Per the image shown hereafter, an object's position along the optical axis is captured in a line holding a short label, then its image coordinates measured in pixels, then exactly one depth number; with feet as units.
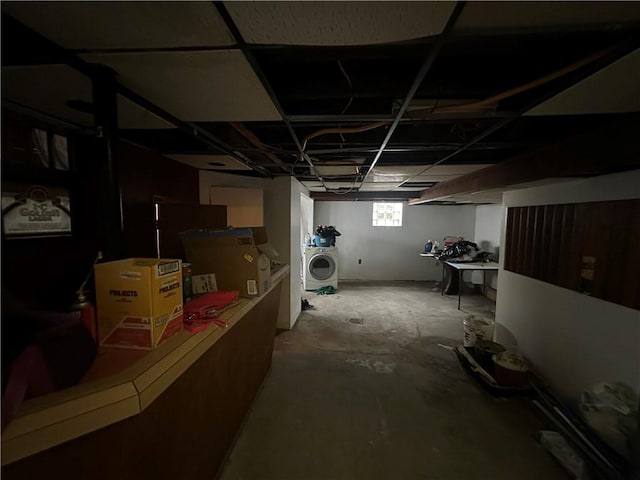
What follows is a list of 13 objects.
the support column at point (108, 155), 3.48
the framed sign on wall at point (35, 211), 3.98
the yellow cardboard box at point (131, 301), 3.02
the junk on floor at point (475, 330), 9.73
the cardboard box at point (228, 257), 5.34
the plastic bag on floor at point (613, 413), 5.08
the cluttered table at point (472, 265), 15.35
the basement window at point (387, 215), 22.41
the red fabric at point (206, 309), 4.03
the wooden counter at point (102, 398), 2.11
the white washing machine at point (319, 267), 18.84
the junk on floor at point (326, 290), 18.75
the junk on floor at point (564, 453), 5.32
